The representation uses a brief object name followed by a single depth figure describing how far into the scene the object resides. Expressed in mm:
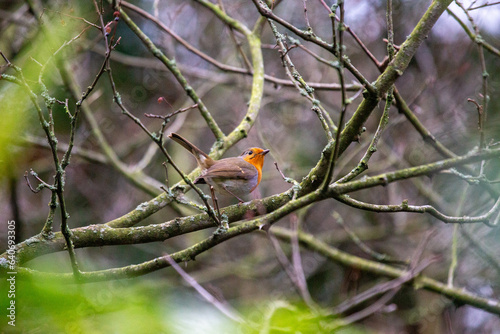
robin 7281
